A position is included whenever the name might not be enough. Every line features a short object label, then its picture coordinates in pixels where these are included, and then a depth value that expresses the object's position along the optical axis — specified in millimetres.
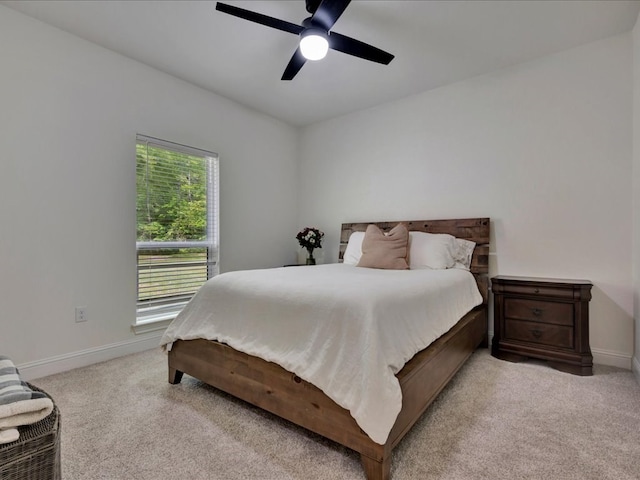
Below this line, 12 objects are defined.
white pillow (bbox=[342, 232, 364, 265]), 3303
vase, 3906
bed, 1259
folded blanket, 826
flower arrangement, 3936
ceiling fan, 1792
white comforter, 1254
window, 2883
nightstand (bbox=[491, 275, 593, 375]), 2279
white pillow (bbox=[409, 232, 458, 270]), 2832
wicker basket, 813
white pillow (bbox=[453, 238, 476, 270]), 2939
